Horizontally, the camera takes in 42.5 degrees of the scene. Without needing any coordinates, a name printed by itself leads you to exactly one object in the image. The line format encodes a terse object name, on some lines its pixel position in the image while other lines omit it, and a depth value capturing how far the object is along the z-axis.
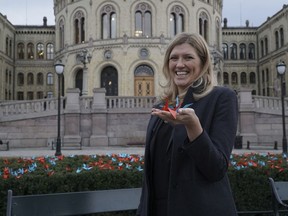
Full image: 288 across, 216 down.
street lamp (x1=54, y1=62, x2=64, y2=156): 17.50
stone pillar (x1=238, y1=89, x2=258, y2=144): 22.53
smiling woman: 2.12
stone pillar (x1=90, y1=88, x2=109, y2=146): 22.47
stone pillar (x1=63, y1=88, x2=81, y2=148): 22.36
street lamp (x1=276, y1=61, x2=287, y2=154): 17.63
